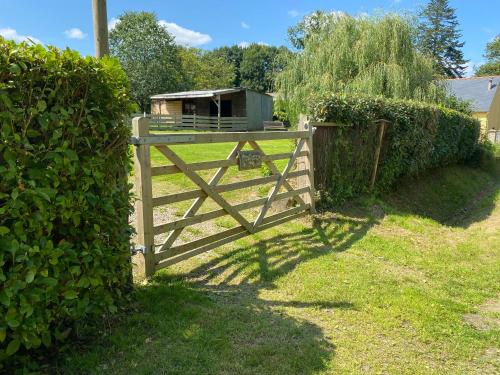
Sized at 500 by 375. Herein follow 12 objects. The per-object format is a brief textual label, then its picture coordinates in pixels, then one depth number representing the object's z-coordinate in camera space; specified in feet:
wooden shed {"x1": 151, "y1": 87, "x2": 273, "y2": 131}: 94.54
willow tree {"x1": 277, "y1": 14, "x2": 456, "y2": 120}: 46.16
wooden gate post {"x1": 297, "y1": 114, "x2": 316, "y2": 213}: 22.66
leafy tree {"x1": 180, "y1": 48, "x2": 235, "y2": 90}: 175.22
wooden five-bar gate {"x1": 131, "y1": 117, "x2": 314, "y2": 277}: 13.17
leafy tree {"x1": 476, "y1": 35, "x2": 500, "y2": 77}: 223.06
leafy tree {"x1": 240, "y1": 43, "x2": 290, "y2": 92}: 273.75
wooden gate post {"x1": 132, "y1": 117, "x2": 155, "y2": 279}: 12.87
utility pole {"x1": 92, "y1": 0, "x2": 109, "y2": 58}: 12.12
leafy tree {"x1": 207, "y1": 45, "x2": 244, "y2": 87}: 296.92
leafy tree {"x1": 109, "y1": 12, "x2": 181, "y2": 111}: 146.00
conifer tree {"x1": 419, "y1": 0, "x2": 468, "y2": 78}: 216.54
